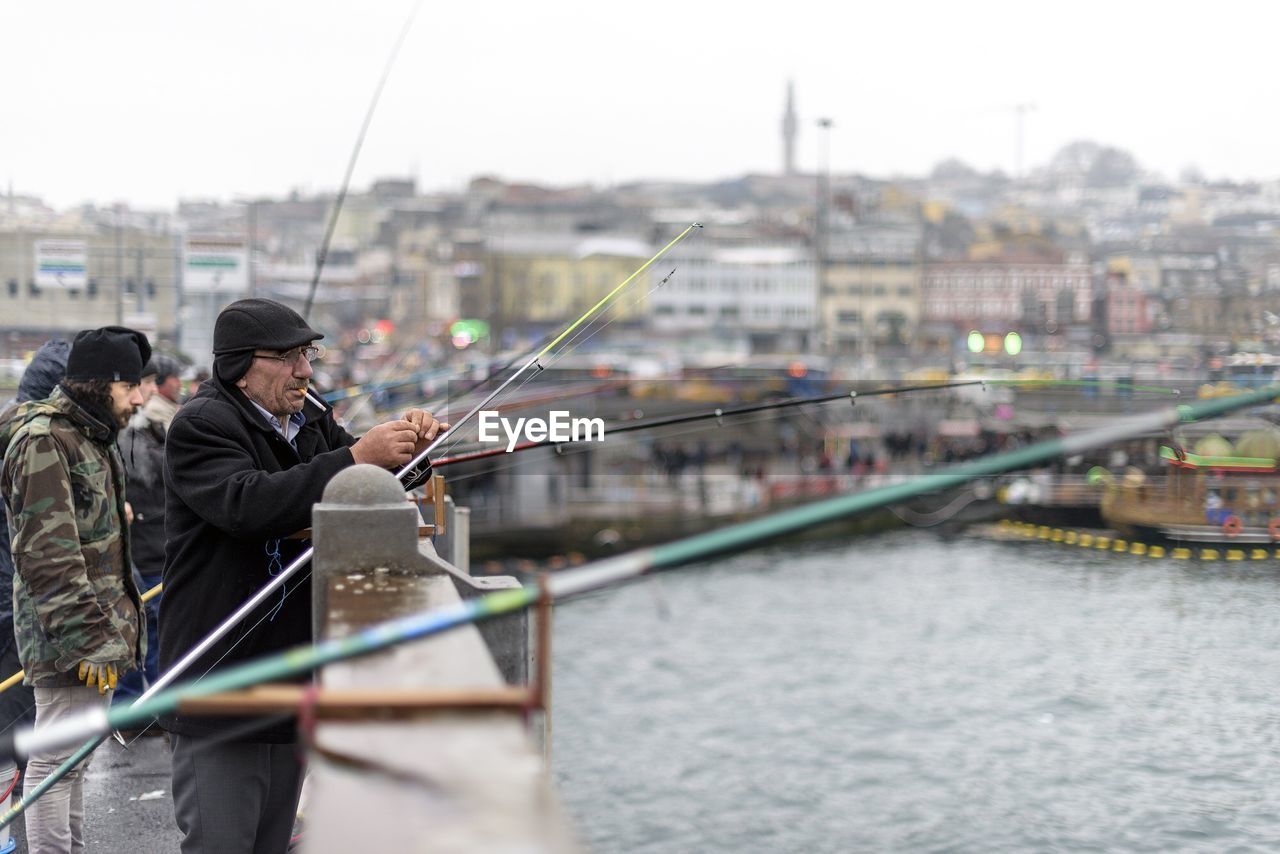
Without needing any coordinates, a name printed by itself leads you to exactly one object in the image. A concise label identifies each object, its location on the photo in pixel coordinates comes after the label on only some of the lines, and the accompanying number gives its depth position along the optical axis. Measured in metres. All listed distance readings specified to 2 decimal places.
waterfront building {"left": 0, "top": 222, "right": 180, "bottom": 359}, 26.16
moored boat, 35.16
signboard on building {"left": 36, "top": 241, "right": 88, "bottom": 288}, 26.16
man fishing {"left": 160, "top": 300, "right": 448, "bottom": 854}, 3.18
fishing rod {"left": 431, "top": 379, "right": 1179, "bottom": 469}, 4.72
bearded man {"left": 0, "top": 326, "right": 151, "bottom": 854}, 4.24
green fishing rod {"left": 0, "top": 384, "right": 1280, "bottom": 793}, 2.17
